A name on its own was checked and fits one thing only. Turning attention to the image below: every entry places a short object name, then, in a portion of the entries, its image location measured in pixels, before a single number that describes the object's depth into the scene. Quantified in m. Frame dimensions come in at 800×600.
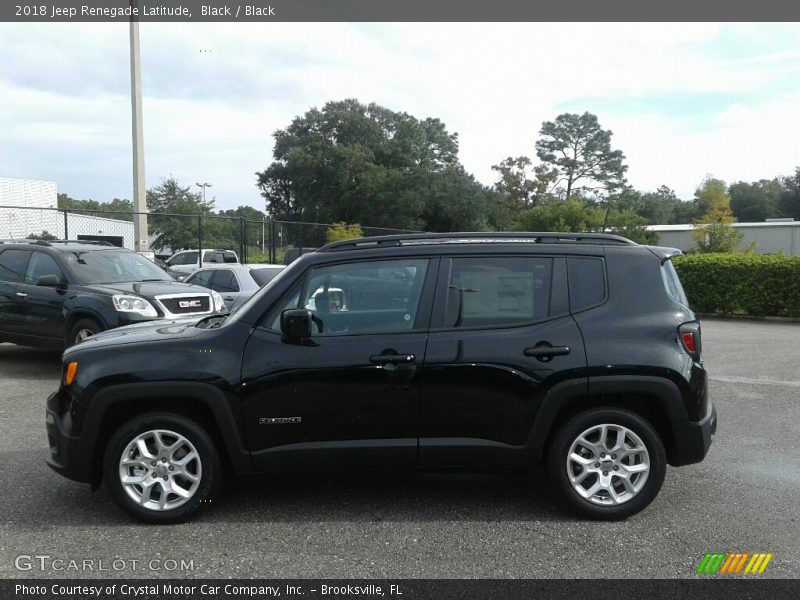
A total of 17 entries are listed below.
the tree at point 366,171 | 58.84
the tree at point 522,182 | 69.44
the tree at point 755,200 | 90.25
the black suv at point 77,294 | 8.76
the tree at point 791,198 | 83.75
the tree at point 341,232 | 27.93
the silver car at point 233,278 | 12.45
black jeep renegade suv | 4.23
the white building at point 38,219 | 30.38
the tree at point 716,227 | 29.25
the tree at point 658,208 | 93.26
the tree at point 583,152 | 73.62
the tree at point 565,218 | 46.00
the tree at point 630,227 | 42.31
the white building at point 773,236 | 42.25
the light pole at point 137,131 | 21.34
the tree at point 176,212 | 26.61
